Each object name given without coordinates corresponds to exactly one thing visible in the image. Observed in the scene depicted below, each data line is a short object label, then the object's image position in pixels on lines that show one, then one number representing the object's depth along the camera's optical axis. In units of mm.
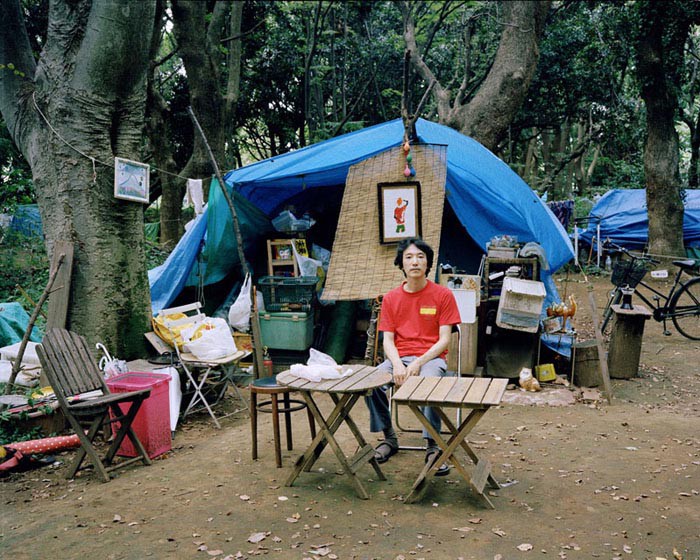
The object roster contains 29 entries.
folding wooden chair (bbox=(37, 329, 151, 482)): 4121
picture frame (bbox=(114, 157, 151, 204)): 5750
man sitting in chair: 4180
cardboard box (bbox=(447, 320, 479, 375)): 6391
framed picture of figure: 6840
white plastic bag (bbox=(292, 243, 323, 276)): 7613
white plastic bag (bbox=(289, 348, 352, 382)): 3742
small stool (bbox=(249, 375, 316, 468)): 4281
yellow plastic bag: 5777
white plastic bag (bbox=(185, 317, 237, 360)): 5629
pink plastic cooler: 4602
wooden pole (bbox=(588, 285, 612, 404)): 5936
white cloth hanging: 7809
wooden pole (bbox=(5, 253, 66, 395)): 5227
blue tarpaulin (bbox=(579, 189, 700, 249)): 14664
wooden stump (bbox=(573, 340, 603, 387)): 6328
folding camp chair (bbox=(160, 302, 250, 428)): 5535
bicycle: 8336
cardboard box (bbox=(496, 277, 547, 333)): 6094
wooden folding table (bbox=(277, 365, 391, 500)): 3594
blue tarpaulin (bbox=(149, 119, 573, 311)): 7051
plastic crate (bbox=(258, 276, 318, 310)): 7105
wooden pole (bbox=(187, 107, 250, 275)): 6944
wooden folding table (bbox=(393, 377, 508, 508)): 3317
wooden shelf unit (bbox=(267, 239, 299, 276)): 7633
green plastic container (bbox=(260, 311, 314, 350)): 7008
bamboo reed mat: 6832
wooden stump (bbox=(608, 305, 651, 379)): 6477
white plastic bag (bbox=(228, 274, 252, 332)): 6957
